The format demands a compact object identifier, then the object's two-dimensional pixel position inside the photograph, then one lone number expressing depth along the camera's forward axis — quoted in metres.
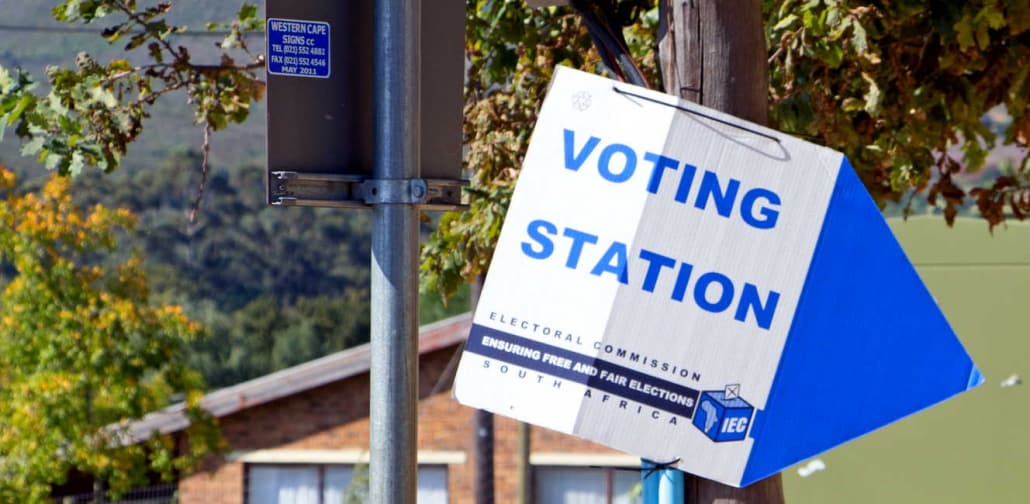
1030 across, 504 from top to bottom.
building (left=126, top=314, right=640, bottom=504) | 25.98
